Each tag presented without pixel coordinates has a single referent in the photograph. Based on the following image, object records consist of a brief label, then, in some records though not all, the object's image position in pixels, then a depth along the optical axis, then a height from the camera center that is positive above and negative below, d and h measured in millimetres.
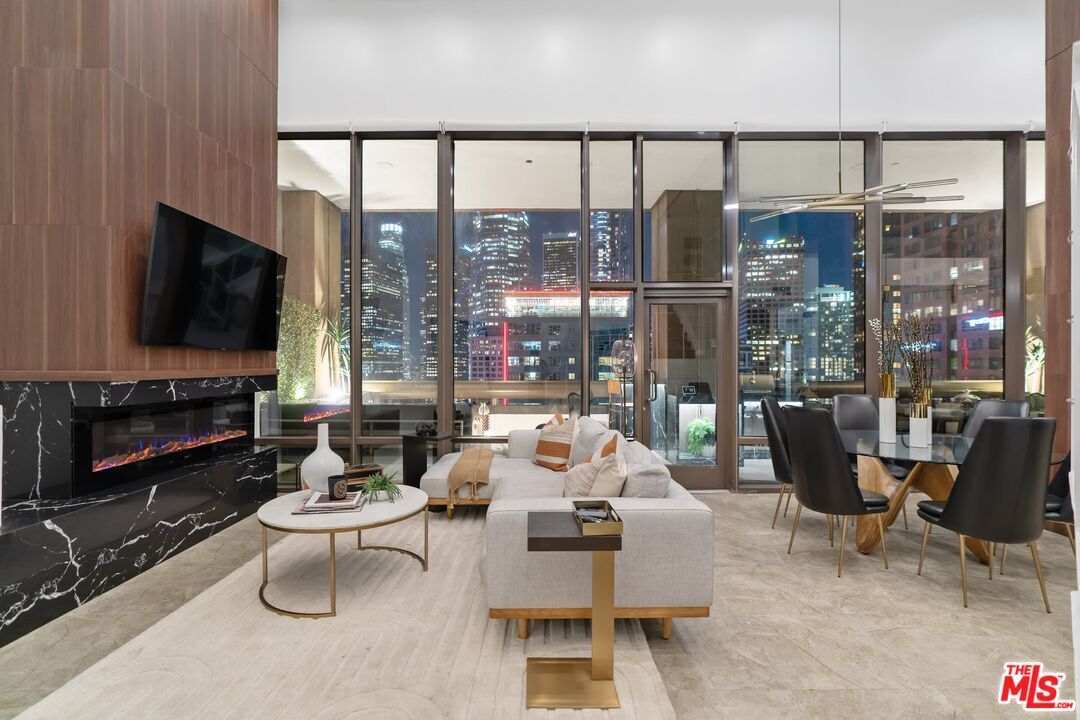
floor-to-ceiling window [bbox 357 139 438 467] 4918 +709
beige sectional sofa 2113 -877
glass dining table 3092 -754
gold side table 1762 -1097
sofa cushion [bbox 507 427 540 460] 4527 -752
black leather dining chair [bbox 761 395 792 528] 3658 -595
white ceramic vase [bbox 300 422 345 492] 2809 -600
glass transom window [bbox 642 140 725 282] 4926 +1488
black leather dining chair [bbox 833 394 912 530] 4277 -450
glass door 4973 -28
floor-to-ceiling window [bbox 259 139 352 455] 4891 +685
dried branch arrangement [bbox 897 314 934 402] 3502 -14
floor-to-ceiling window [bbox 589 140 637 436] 4918 +879
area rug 1759 -1201
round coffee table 2363 -778
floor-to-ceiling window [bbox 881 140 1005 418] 4836 +823
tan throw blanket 3818 -878
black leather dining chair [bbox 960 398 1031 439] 3643 -372
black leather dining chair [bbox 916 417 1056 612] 2441 -604
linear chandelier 3243 +1088
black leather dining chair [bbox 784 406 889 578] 2910 -651
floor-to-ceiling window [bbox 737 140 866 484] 4895 +575
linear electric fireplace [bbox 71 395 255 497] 2811 -512
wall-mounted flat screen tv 2986 +493
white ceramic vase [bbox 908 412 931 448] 3345 -480
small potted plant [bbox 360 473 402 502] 2803 -709
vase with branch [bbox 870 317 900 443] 3475 -311
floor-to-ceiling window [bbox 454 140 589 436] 4949 +801
